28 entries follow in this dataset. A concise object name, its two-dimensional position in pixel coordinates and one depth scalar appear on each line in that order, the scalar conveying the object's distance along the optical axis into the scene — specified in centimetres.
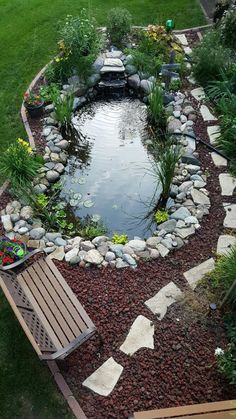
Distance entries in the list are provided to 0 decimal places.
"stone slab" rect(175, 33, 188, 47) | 770
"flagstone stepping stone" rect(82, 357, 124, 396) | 362
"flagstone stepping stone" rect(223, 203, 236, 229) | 486
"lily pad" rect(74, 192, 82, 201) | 551
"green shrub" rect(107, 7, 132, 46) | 741
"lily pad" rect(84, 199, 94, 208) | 543
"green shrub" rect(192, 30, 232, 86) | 643
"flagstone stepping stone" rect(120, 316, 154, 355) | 386
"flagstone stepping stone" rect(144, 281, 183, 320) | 412
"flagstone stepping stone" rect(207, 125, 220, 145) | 597
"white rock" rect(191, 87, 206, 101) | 664
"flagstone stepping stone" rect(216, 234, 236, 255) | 460
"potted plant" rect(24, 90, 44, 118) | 626
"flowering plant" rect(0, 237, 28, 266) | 422
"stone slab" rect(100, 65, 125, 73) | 711
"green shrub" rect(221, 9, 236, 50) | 679
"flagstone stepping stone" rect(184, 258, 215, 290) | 434
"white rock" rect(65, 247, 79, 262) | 457
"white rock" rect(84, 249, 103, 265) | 452
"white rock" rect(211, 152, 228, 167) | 562
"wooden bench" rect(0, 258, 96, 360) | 344
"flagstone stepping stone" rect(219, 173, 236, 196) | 523
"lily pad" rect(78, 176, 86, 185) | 576
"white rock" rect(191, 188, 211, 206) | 512
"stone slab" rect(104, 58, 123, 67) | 714
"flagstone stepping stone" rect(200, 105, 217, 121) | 628
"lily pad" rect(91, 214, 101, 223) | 525
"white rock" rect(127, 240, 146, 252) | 467
